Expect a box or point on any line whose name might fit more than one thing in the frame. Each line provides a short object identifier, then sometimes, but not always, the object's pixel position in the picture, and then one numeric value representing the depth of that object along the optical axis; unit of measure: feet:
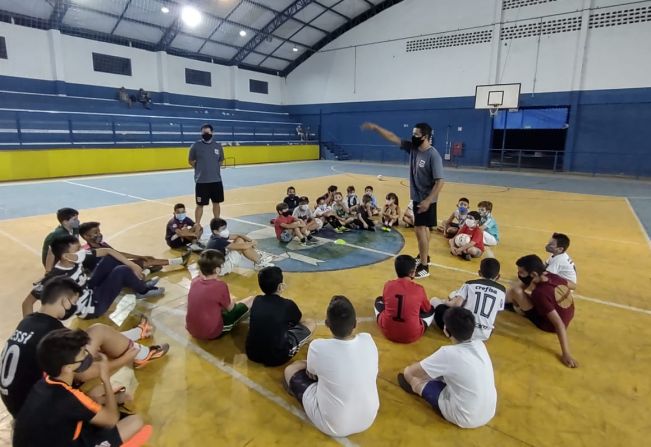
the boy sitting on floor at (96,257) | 14.74
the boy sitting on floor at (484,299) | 12.28
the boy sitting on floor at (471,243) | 21.53
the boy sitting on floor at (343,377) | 8.39
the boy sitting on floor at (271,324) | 10.89
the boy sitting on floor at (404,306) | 12.61
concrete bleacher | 56.34
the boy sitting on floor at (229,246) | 18.63
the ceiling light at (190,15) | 56.47
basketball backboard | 68.23
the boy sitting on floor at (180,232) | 22.48
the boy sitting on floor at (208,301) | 12.28
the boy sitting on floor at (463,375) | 8.76
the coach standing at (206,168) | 25.09
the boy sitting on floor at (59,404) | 6.51
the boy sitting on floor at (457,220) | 25.30
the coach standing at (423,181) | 17.66
